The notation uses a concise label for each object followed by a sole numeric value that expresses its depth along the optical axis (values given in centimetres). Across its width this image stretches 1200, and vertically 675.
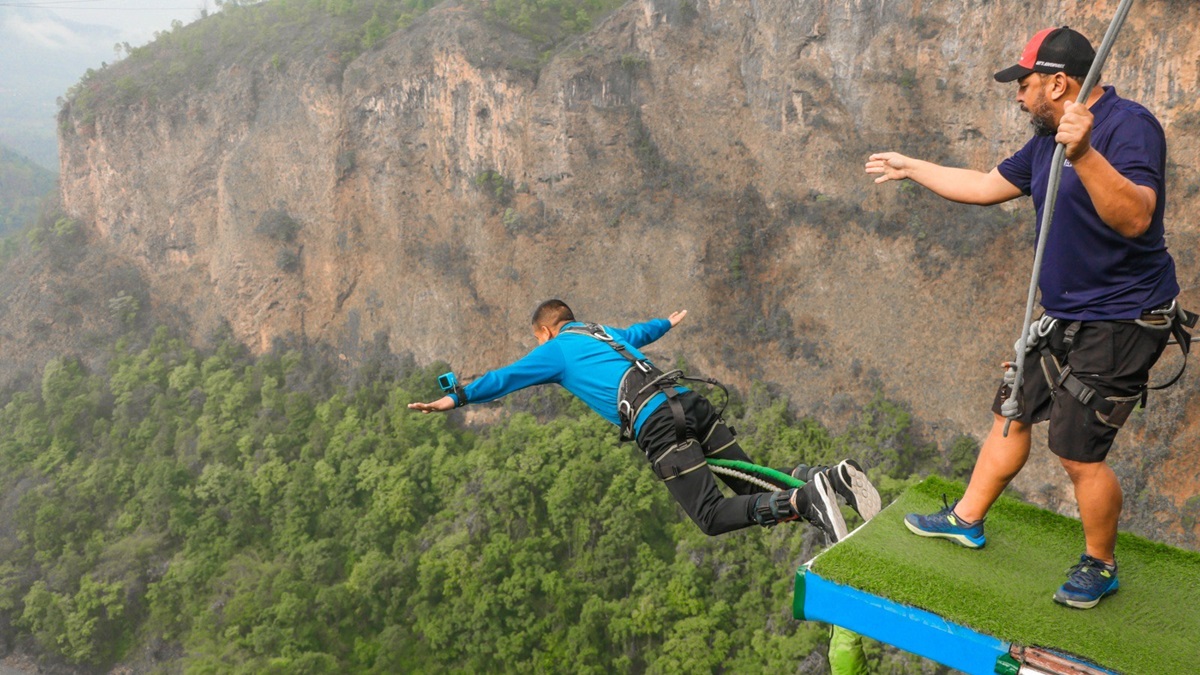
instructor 326
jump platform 354
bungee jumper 465
